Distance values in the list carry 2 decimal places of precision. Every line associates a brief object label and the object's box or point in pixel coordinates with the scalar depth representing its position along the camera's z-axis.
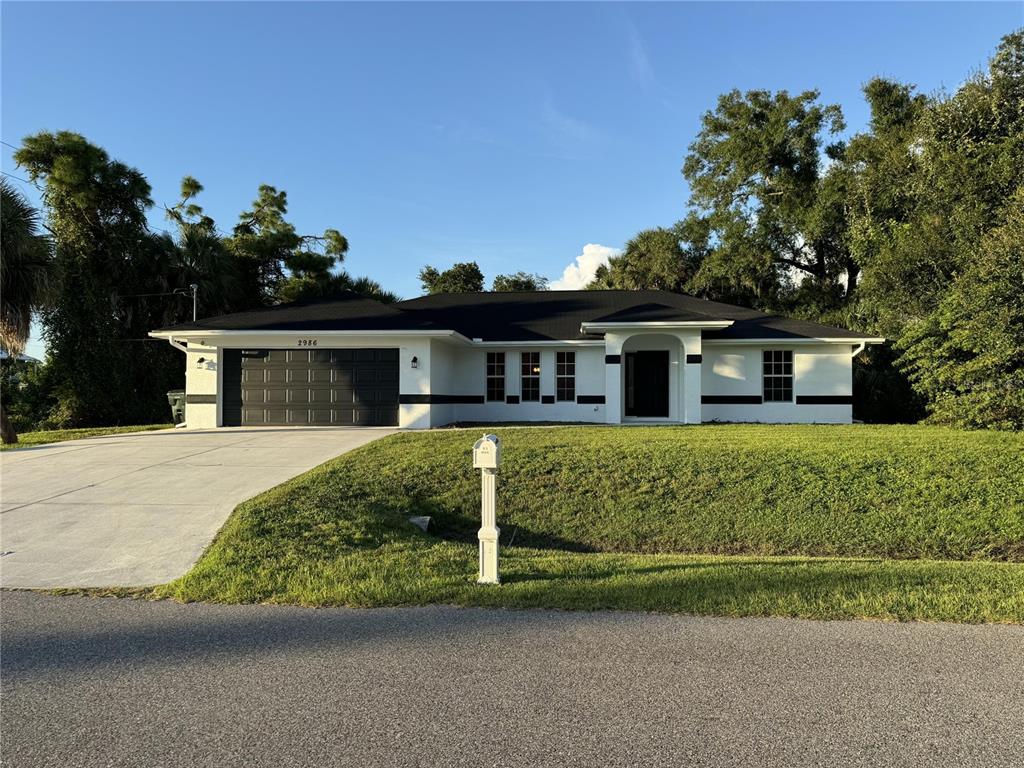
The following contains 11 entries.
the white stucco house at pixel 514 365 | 18.33
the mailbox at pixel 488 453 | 5.90
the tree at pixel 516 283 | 51.47
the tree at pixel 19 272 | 16.14
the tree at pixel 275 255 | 31.18
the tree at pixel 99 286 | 23.92
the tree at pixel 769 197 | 29.48
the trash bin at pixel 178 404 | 20.33
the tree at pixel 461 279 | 46.66
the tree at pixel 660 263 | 33.44
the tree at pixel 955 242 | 14.77
